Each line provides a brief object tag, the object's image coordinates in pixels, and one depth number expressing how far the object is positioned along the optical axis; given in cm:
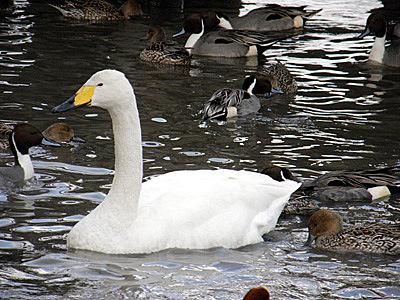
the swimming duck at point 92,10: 1822
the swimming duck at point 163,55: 1450
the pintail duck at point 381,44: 1502
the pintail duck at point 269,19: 1803
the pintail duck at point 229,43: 1566
